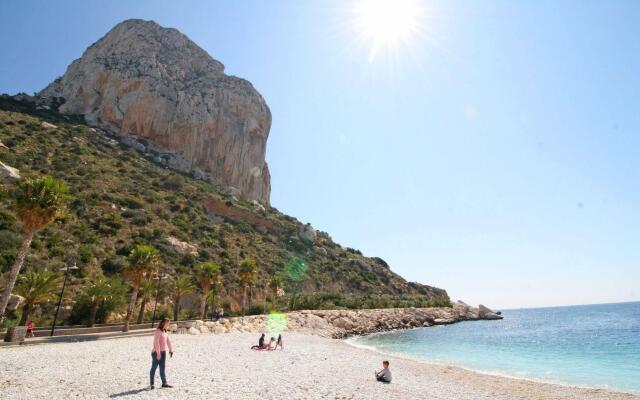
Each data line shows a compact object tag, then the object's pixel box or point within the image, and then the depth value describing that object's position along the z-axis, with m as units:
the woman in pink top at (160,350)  9.64
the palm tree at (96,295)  27.67
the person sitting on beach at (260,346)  20.74
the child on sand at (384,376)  14.12
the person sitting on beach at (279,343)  21.51
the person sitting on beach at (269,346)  20.98
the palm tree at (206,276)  35.88
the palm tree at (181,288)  34.03
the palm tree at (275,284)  45.42
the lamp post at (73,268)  34.05
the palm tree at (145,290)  30.97
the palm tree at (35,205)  19.77
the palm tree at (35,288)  23.16
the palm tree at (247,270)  40.59
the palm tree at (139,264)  27.03
